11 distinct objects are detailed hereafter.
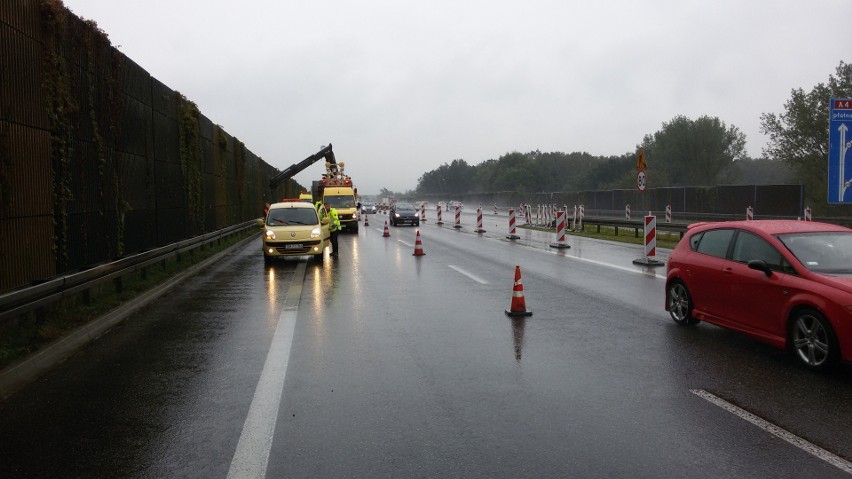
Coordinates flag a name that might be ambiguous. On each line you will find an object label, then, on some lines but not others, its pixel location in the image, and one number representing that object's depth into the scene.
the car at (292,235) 17.22
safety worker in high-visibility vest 20.78
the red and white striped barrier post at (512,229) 26.23
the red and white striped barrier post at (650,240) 16.19
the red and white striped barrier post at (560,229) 22.08
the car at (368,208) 74.97
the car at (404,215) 40.81
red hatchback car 5.97
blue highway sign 13.04
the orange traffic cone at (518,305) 9.29
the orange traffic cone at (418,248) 19.26
